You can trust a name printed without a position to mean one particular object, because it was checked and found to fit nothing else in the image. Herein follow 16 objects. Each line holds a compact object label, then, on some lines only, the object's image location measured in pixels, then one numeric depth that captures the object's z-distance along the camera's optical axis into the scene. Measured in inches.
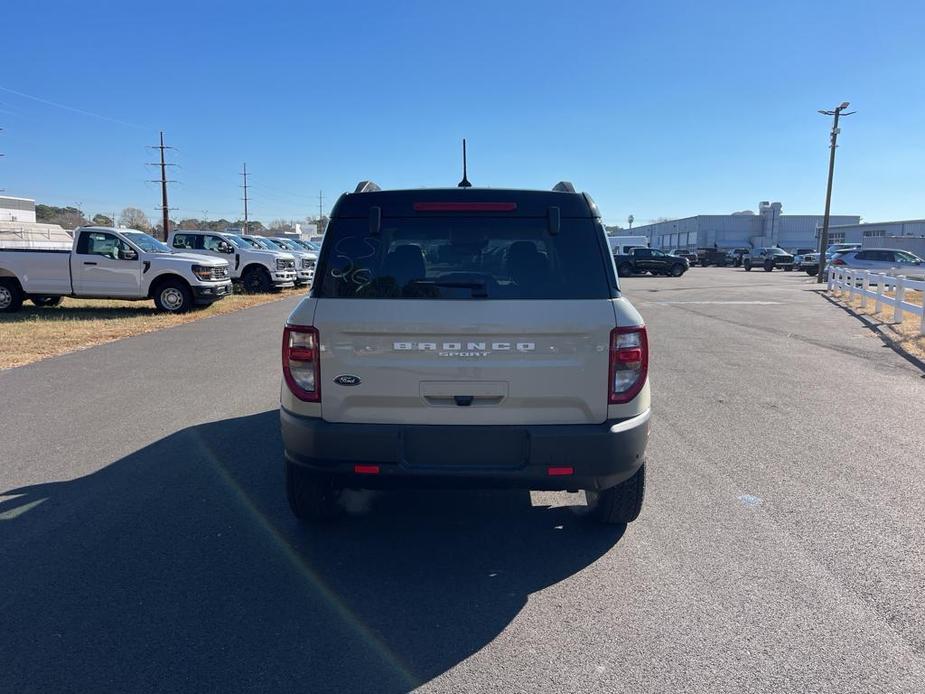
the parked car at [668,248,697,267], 2406.5
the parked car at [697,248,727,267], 2290.8
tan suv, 136.5
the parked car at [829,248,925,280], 1168.2
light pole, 1284.4
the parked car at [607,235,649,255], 2063.2
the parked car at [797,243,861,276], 1631.4
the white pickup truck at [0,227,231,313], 603.2
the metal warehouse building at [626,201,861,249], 3420.3
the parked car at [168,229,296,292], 872.9
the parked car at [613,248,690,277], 1552.7
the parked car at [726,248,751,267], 2225.6
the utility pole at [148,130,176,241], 2225.6
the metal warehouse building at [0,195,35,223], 2970.0
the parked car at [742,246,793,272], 1923.0
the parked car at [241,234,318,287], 995.9
